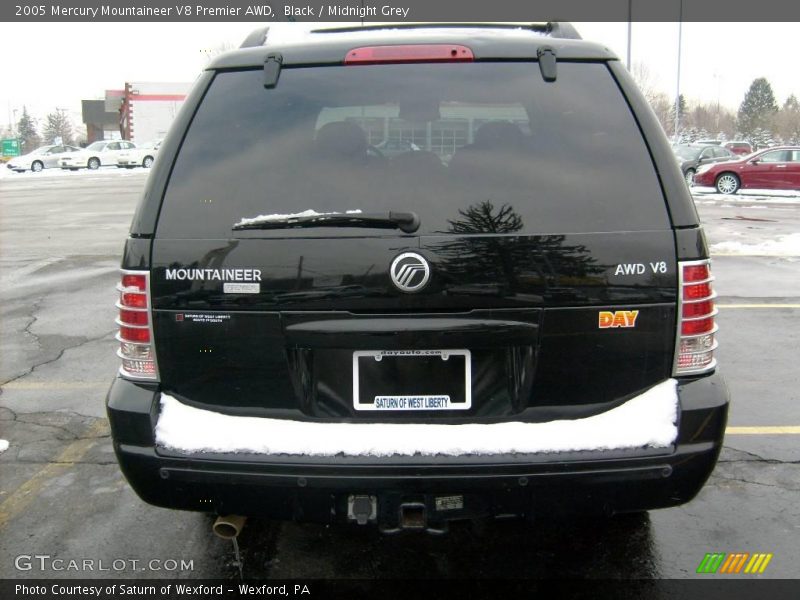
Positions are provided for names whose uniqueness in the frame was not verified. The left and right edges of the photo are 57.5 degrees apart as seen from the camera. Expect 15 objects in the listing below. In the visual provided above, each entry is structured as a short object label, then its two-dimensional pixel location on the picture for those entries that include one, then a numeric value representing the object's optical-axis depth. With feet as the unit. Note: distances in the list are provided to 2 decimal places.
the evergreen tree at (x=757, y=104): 294.05
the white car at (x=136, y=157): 150.61
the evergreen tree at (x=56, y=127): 358.27
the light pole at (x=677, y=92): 159.51
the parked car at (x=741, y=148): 136.98
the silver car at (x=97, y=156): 150.51
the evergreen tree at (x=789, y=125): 256.73
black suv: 7.72
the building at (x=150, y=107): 201.67
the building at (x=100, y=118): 299.79
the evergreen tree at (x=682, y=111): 281.31
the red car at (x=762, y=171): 78.23
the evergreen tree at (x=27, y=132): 342.44
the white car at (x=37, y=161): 152.05
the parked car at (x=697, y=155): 95.35
